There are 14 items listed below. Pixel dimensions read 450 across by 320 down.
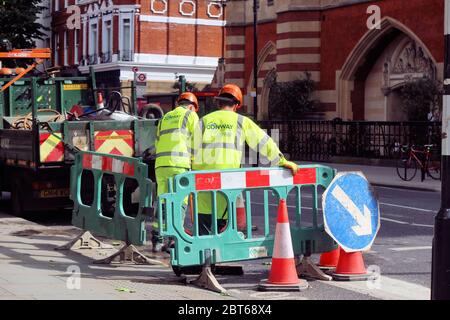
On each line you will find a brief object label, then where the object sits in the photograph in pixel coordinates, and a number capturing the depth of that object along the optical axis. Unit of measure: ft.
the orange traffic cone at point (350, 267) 32.09
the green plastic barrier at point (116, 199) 34.30
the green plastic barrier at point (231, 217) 30.55
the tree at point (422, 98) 100.89
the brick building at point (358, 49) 108.47
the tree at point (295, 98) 125.08
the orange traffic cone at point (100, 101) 58.65
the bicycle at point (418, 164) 84.33
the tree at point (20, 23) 145.59
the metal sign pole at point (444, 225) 25.16
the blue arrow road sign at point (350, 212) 31.07
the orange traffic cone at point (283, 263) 29.78
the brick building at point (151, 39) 183.01
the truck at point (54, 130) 49.37
